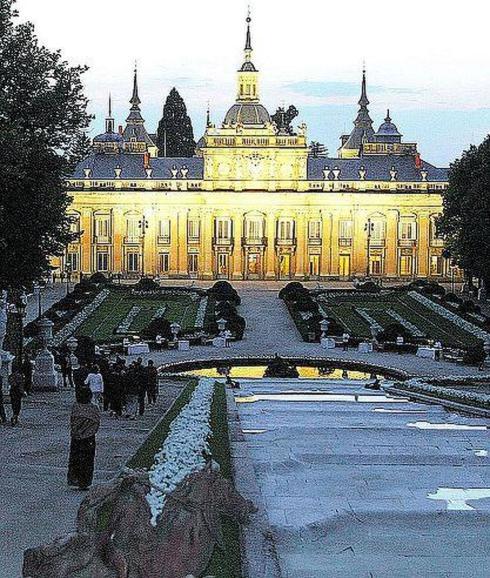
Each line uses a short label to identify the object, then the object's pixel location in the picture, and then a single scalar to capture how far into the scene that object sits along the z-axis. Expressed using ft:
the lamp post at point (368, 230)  270.26
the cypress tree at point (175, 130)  352.49
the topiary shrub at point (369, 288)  213.87
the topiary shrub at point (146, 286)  207.51
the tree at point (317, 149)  417.94
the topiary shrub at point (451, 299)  188.34
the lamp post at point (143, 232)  268.82
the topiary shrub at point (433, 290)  204.33
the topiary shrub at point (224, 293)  191.32
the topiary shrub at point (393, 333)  138.10
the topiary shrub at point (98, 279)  224.57
